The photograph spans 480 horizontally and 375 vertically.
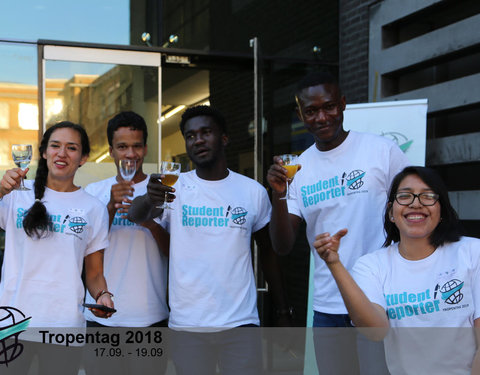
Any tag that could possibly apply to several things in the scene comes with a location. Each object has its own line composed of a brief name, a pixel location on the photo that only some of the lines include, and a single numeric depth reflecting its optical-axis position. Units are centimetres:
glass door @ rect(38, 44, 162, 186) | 545
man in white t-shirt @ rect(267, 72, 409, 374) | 292
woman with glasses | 238
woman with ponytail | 270
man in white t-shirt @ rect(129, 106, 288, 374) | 290
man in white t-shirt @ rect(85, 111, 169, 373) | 309
